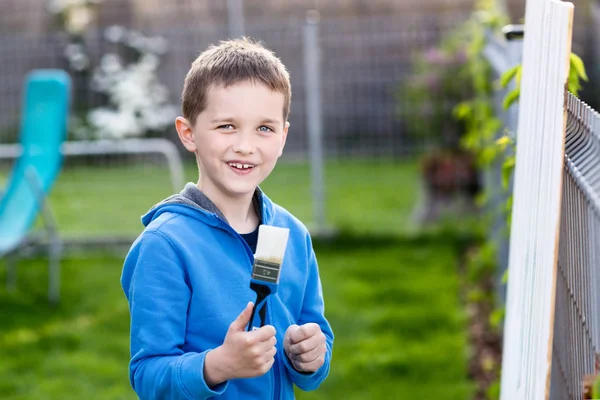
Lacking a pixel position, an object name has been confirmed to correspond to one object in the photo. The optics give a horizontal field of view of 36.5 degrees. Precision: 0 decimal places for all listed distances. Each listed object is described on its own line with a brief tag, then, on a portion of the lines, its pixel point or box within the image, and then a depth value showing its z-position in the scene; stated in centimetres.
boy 171
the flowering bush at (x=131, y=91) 700
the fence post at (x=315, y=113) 676
